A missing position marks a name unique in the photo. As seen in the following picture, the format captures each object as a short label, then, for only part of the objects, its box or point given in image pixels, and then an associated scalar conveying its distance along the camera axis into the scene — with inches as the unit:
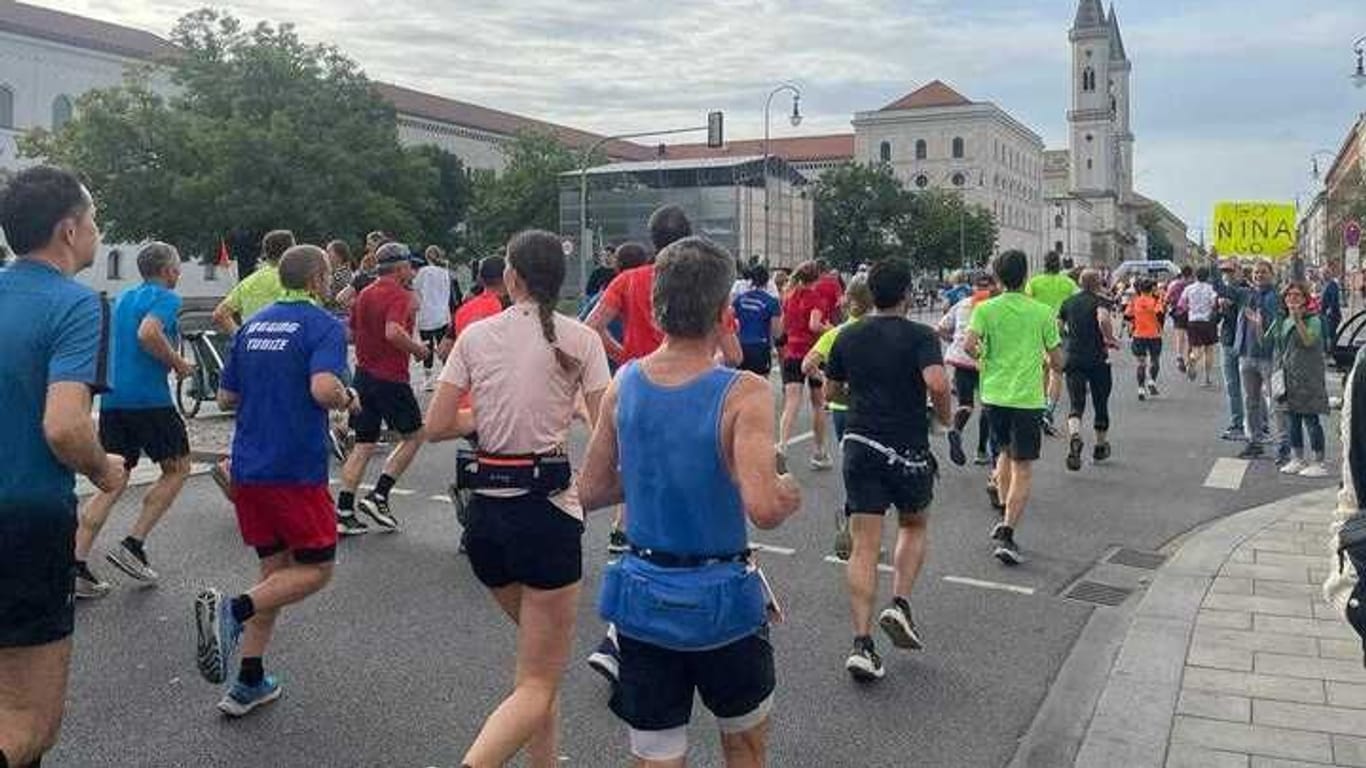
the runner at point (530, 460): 149.5
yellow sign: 759.1
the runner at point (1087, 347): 454.0
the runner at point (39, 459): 128.3
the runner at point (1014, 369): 308.2
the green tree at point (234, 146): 2103.8
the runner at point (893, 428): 222.4
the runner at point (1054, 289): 526.6
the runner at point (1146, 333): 725.3
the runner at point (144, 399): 263.6
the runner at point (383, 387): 325.4
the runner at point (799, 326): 463.5
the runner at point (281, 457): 194.2
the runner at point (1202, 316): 762.2
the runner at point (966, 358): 454.7
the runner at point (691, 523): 119.7
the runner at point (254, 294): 369.1
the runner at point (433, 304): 654.5
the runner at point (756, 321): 444.8
